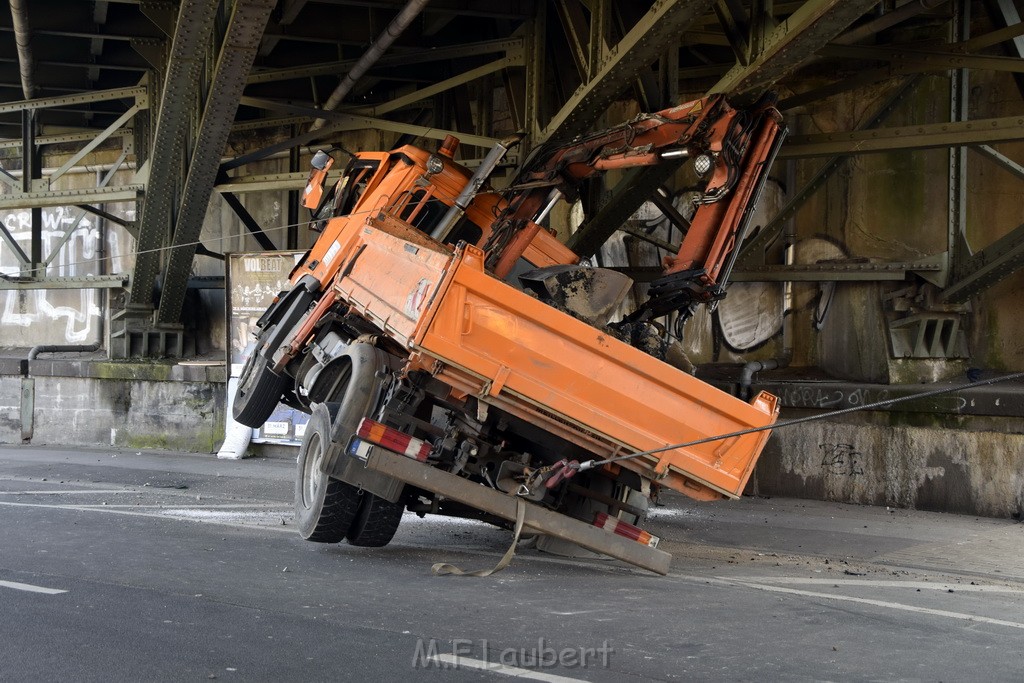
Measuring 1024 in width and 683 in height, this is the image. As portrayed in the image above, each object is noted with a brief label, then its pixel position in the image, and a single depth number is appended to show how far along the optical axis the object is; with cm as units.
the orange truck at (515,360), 704
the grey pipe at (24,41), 1367
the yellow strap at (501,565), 711
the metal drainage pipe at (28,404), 1822
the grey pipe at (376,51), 1220
